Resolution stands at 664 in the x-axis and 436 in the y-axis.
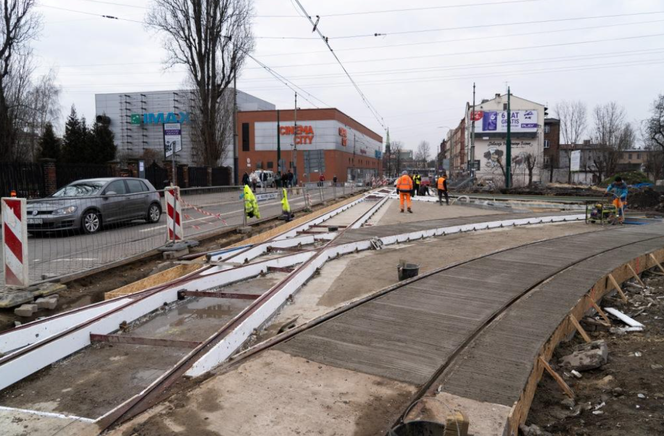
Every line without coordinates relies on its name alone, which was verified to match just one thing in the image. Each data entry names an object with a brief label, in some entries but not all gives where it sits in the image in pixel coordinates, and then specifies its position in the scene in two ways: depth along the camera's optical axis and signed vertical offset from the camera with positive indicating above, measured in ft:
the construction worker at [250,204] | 44.96 -1.91
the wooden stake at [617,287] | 25.94 -5.96
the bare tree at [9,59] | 81.92 +23.83
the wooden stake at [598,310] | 21.86 -6.08
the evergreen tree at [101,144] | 159.22 +14.77
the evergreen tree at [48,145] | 145.07 +13.21
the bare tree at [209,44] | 113.19 +35.67
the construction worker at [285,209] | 51.39 -2.72
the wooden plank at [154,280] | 22.20 -5.04
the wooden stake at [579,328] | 18.75 -6.00
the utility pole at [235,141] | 104.54 +9.99
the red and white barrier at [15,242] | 20.29 -2.48
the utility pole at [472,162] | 135.13 +6.26
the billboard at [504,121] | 218.18 +29.66
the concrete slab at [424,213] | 55.62 -4.15
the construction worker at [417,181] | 101.50 +0.48
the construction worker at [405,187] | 63.70 -0.45
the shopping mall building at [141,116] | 245.45 +37.22
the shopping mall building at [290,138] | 221.25 +22.81
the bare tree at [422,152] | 476.95 +33.29
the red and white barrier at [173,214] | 31.37 -1.99
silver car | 28.40 -1.55
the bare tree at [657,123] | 153.89 +19.82
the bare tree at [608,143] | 158.81 +14.97
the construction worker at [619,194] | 54.70 -1.41
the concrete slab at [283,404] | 10.05 -5.26
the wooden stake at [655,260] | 33.83 -5.87
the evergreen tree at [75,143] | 156.35 +14.95
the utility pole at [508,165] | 118.93 +4.59
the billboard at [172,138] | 77.30 +8.15
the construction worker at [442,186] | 74.86 -0.41
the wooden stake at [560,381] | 14.01 -6.11
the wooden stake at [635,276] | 29.81 -6.12
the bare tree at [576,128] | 190.70 +22.56
